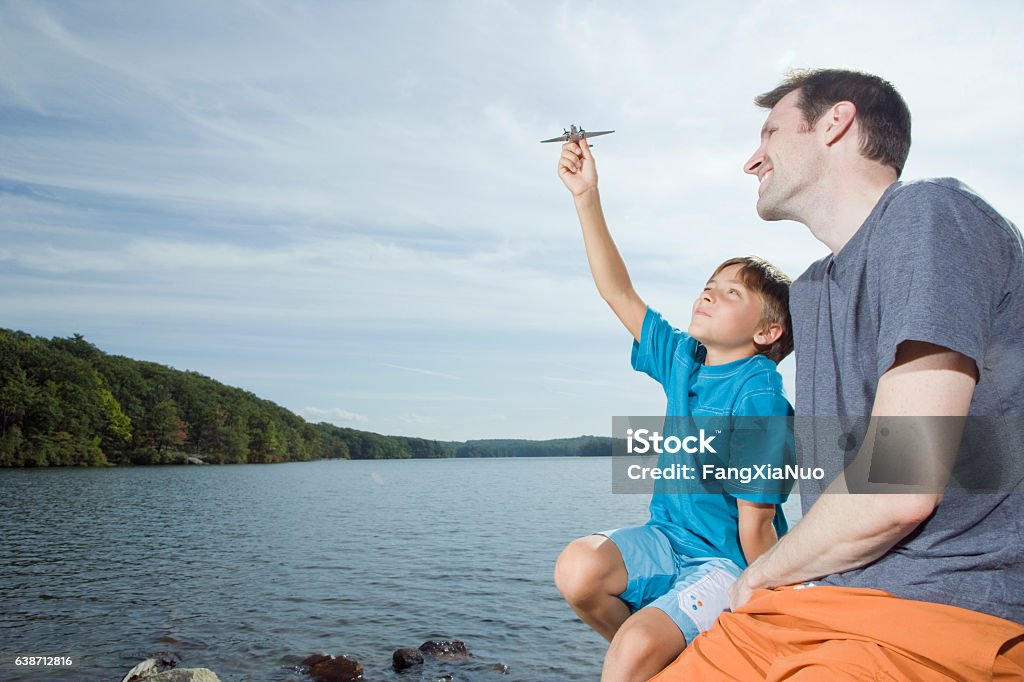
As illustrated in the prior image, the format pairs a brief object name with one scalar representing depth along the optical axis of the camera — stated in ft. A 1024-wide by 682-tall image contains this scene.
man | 5.99
